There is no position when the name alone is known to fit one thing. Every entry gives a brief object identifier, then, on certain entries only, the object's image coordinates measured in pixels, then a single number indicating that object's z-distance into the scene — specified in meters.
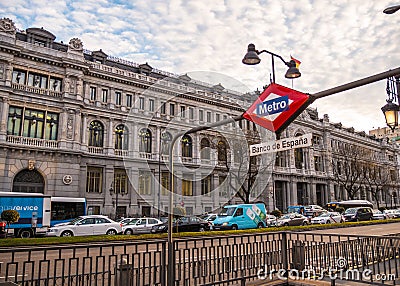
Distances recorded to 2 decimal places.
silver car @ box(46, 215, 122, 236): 23.23
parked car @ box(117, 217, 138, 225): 28.91
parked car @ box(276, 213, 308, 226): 33.31
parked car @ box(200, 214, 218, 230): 32.68
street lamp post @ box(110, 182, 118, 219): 36.99
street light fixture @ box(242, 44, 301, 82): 8.91
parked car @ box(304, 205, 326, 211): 46.77
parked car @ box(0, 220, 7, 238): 22.81
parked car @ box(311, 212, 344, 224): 36.03
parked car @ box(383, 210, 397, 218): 48.97
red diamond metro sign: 5.82
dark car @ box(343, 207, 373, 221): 38.72
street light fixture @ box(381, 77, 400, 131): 9.11
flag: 9.81
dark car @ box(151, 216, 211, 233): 26.59
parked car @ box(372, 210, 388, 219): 45.22
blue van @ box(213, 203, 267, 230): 28.48
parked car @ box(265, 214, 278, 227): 33.41
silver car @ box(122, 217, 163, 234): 27.81
